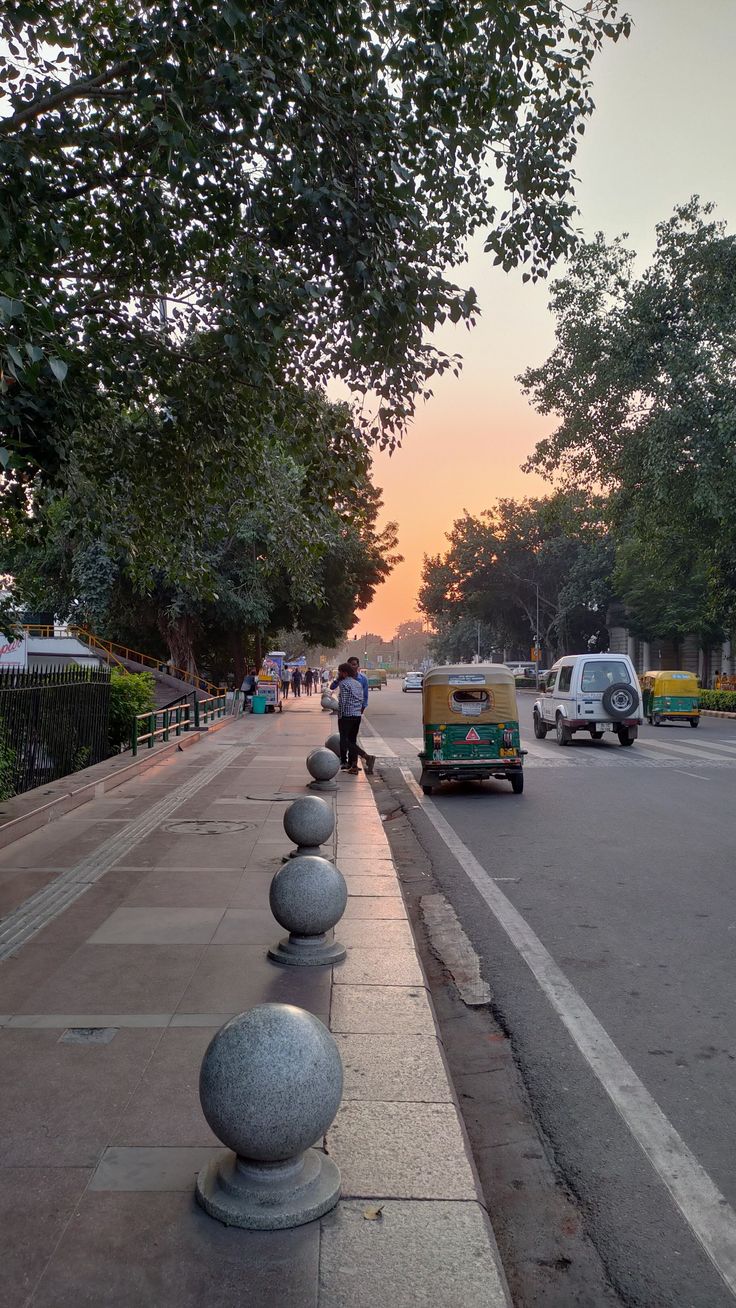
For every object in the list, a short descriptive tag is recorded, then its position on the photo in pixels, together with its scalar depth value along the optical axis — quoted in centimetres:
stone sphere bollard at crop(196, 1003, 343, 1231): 301
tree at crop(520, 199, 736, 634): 2594
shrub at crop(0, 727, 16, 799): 1184
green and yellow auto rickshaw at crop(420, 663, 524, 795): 1384
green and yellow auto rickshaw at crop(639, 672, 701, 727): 2872
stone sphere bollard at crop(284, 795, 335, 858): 786
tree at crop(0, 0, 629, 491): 650
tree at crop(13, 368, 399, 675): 942
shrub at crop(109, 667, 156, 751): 1823
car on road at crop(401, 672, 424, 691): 6594
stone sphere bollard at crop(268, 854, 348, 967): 564
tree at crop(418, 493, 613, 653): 6303
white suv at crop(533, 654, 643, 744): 2114
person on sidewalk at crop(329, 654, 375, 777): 1552
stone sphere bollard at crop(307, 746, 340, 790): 1349
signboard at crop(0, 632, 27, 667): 2569
